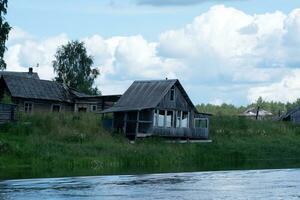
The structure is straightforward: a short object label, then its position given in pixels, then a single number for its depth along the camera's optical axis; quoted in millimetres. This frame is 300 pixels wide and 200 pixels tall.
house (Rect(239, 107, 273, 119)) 147375
